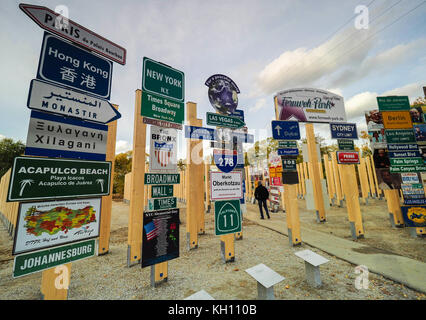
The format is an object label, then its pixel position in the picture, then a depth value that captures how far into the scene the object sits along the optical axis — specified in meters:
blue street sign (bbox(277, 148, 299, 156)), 5.68
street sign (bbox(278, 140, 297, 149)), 5.74
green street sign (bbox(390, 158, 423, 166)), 6.46
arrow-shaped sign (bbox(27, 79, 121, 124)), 2.04
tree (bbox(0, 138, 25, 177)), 25.24
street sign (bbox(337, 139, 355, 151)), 6.44
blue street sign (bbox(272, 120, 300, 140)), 5.78
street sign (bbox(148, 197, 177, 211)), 3.41
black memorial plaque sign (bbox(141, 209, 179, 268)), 3.27
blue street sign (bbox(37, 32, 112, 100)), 2.20
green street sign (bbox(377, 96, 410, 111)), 6.69
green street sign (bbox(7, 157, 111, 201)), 1.86
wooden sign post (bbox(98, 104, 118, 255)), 4.88
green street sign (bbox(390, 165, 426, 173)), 6.39
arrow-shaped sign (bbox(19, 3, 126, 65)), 2.16
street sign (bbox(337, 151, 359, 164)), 6.29
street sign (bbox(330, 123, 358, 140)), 6.55
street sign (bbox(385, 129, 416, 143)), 6.63
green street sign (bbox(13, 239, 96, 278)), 1.82
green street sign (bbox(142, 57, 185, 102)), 3.57
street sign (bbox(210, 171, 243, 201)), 4.20
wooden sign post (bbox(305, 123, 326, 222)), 8.35
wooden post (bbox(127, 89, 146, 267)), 4.41
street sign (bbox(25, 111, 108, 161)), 2.04
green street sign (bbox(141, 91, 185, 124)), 3.38
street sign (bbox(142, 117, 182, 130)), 3.48
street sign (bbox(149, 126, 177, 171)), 3.57
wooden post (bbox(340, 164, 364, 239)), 5.95
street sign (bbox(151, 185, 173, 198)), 3.42
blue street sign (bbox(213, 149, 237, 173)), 4.41
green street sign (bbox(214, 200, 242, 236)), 4.24
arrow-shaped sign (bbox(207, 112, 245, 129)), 4.61
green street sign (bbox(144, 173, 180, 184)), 3.37
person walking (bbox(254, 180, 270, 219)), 9.69
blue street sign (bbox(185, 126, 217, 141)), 4.66
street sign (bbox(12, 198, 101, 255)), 1.89
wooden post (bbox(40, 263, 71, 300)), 2.12
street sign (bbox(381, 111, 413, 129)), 6.70
